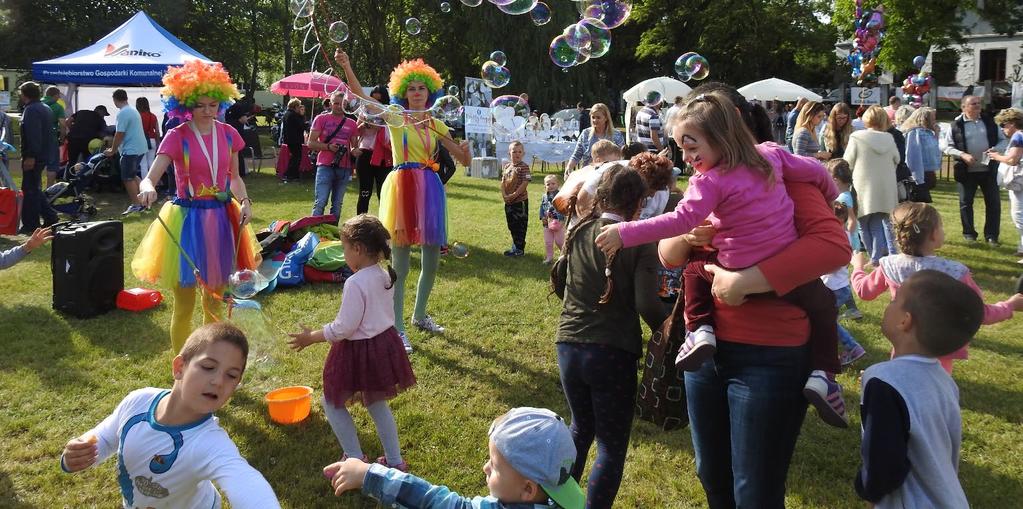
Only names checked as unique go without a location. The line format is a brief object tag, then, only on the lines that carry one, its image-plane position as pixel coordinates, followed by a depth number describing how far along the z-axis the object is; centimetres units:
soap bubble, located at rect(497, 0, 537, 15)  562
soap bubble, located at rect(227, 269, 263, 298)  445
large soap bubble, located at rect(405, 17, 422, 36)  729
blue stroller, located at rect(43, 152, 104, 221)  1028
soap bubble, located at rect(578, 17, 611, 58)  570
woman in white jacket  729
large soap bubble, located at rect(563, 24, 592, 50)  579
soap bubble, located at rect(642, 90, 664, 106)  661
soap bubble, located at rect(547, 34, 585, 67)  589
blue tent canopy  1516
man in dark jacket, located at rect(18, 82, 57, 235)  974
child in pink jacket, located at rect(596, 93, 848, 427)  229
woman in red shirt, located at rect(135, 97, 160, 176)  1399
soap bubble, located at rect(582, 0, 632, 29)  547
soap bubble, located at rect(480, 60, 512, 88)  668
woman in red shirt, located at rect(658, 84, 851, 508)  229
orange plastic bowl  423
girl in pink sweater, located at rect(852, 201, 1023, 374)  381
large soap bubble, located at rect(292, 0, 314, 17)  569
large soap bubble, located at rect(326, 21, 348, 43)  614
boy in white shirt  224
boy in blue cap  180
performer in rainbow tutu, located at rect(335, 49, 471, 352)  539
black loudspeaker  621
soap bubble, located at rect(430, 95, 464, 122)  574
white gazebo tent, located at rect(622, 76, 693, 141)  2066
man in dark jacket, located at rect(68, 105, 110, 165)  1297
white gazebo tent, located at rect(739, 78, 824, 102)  2112
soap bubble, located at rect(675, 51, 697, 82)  571
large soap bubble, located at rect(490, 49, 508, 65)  737
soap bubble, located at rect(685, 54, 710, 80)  556
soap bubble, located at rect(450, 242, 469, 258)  641
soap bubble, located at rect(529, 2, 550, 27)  631
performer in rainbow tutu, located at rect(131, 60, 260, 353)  426
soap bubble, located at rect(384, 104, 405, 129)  528
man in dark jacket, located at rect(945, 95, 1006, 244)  908
